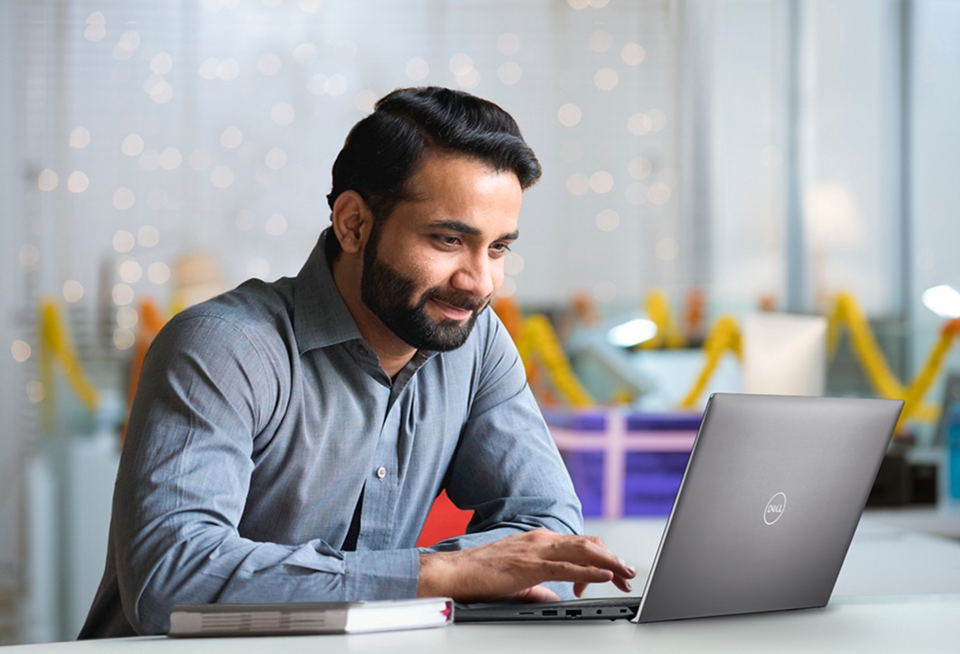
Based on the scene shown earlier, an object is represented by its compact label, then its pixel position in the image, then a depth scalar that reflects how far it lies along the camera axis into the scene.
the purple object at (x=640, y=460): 3.79
